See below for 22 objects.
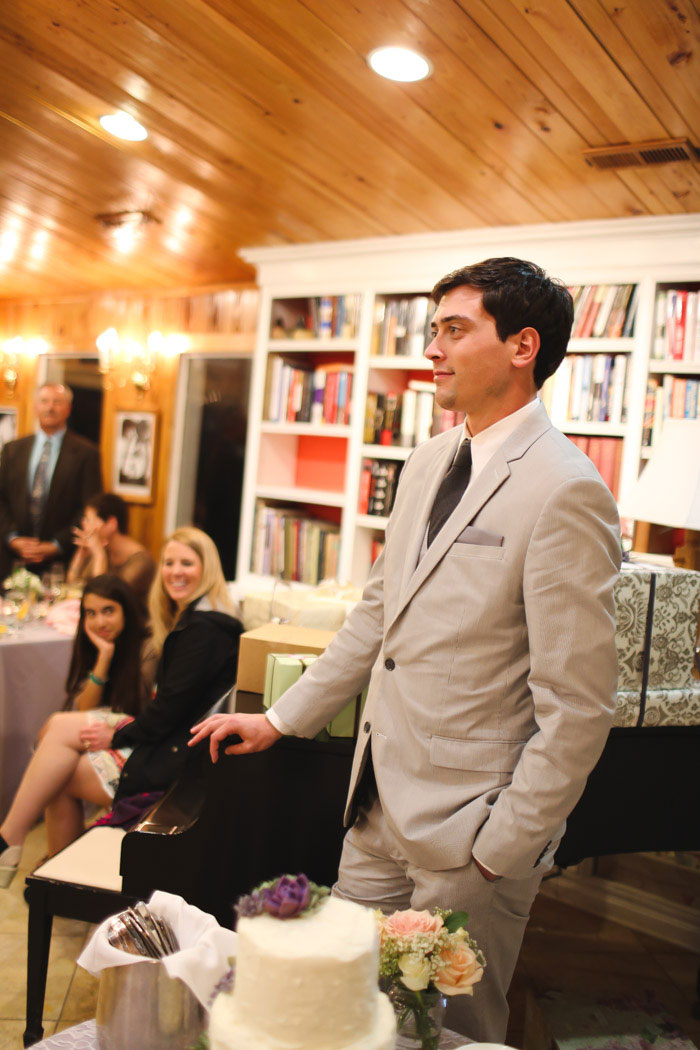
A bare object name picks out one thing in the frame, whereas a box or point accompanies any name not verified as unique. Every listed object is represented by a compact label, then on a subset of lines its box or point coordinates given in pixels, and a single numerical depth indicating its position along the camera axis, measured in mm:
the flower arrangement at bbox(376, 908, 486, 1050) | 920
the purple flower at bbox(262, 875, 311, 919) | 822
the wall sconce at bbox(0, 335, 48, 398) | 6531
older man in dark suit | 5270
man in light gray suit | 1241
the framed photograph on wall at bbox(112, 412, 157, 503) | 5797
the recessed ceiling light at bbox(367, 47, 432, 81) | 2221
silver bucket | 913
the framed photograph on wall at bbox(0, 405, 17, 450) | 6773
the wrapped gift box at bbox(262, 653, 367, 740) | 1876
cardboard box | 2021
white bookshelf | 3348
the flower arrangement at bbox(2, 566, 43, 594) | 3730
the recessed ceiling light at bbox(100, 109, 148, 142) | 2865
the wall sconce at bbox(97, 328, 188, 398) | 5516
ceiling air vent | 2611
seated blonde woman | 2531
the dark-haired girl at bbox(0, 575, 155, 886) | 2725
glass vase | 946
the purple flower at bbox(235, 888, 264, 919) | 829
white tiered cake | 780
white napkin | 906
